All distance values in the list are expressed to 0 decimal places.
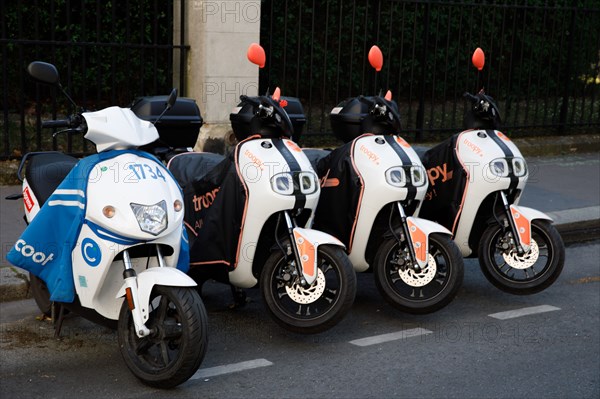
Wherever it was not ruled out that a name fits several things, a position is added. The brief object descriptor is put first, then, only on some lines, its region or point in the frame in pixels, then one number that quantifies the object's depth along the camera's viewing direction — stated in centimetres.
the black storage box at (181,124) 596
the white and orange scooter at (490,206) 579
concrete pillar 888
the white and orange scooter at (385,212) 536
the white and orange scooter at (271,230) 494
